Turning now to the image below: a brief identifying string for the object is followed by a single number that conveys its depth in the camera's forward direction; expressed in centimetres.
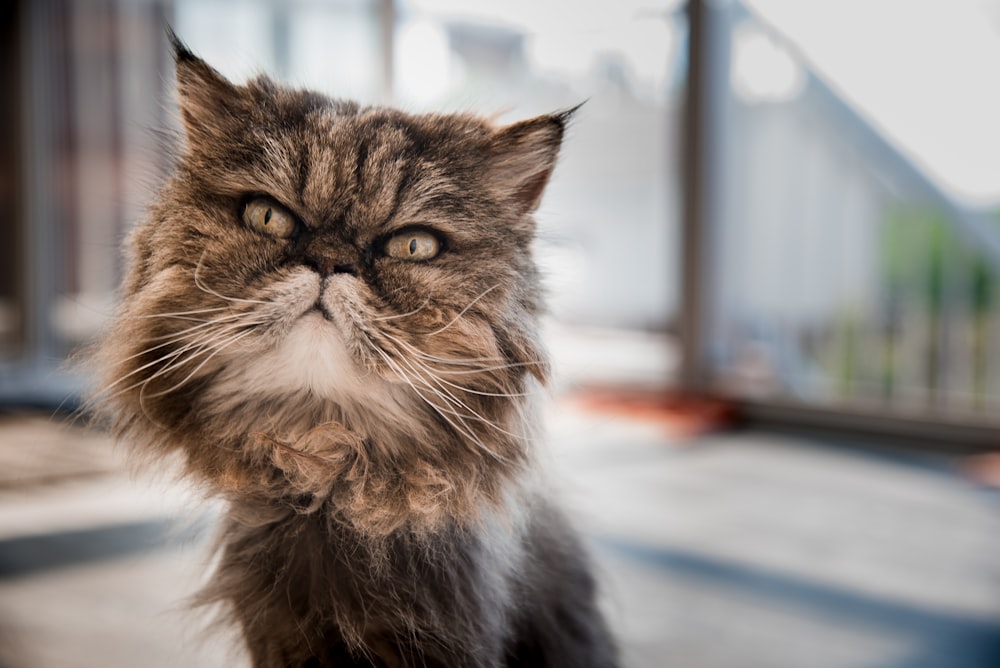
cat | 74
